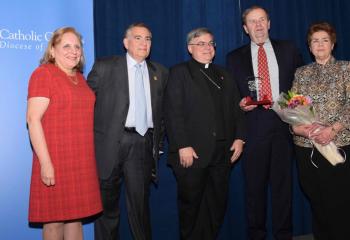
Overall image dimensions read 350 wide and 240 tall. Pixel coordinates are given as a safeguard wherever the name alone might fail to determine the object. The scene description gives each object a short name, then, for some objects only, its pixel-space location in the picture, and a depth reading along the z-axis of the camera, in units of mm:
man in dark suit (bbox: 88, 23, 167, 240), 3070
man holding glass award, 3439
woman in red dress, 2516
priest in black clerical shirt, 3203
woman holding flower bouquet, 3121
